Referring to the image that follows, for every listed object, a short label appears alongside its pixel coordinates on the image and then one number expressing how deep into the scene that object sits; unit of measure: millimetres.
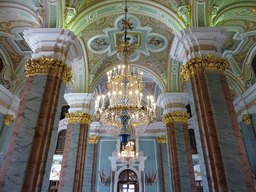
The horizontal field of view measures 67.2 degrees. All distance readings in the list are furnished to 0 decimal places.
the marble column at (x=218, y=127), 3584
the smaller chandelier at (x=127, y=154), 10482
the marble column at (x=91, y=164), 10891
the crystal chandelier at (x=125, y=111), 6031
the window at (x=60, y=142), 12909
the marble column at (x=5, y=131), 8238
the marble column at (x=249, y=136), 8312
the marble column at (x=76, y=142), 6672
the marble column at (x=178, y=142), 6934
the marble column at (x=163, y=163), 10836
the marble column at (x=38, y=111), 3580
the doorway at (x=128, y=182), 11688
